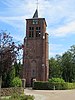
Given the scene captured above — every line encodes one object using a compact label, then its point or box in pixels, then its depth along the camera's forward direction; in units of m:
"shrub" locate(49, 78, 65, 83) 21.80
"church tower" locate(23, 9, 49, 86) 26.79
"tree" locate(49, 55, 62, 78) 37.09
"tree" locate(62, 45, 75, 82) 36.20
